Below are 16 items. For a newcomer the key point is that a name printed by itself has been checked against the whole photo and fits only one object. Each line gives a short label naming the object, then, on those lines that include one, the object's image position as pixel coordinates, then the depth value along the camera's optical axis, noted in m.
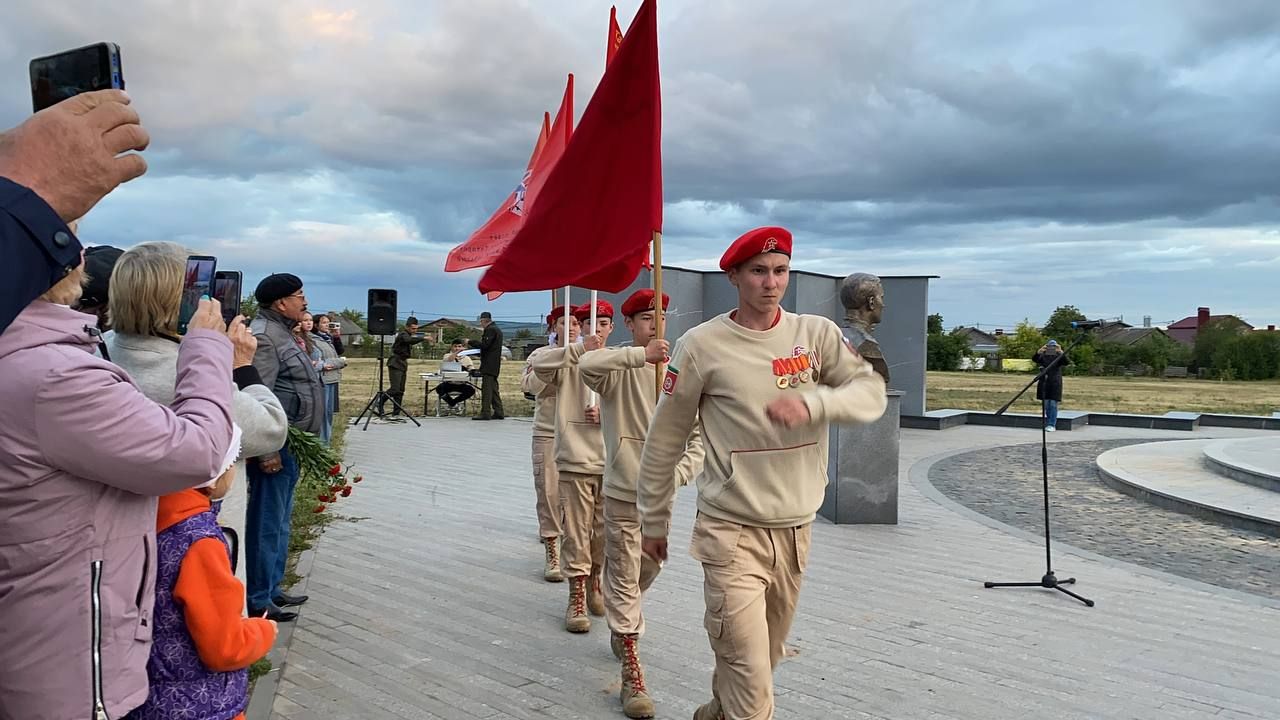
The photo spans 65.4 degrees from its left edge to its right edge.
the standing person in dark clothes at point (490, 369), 20.28
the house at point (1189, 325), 88.25
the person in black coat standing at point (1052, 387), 17.99
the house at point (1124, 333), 83.06
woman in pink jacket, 2.14
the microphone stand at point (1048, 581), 6.97
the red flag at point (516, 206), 8.13
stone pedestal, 9.53
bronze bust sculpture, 7.20
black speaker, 19.22
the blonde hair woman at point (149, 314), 2.98
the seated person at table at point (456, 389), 22.61
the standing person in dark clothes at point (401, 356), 21.38
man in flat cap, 5.71
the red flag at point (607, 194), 5.27
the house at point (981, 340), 98.31
